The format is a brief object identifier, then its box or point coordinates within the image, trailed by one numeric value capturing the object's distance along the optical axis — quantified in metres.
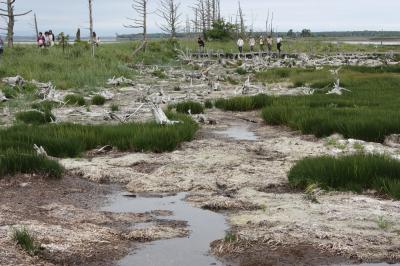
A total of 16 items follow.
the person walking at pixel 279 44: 57.45
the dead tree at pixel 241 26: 78.06
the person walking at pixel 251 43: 60.94
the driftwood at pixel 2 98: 20.25
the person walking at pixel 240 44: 56.09
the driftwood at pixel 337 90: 22.29
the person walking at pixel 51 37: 46.78
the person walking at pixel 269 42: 60.64
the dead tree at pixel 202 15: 80.17
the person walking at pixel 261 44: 65.45
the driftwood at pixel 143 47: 44.22
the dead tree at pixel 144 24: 48.53
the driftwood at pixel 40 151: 9.72
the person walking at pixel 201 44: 55.97
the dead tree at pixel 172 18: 67.00
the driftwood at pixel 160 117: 14.02
